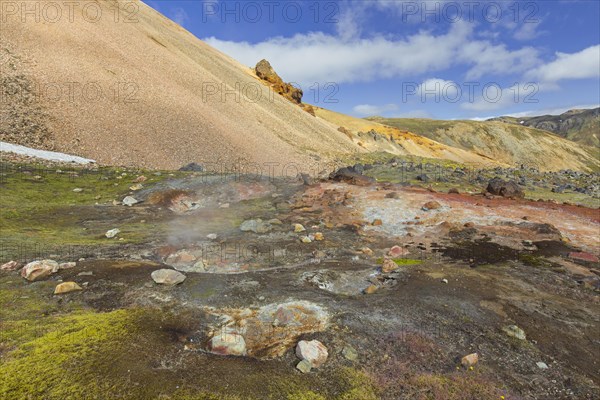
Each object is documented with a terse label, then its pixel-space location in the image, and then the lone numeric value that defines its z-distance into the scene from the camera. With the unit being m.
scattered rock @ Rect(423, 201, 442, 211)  14.12
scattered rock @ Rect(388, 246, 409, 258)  9.84
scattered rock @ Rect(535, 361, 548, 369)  5.10
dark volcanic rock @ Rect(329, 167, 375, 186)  18.20
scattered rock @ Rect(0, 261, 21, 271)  6.92
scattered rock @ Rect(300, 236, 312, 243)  10.50
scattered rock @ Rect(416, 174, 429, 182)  22.42
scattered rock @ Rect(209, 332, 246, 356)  4.78
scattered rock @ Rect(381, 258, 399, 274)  8.19
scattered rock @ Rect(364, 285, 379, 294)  7.11
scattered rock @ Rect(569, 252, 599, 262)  10.05
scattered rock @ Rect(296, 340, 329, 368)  4.66
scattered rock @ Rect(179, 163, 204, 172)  21.65
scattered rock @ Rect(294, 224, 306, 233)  11.53
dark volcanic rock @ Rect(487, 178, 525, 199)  17.89
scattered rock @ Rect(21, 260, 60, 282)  6.53
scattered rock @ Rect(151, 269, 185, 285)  6.65
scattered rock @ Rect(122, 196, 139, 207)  13.73
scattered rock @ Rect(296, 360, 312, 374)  4.48
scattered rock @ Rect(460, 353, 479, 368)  4.93
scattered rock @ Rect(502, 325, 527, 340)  5.80
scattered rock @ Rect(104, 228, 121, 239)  9.95
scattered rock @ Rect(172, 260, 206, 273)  7.94
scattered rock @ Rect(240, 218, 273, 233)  11.45
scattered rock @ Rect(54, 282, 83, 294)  6.04
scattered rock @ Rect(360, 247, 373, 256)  9.87
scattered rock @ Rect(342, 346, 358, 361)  4.84
